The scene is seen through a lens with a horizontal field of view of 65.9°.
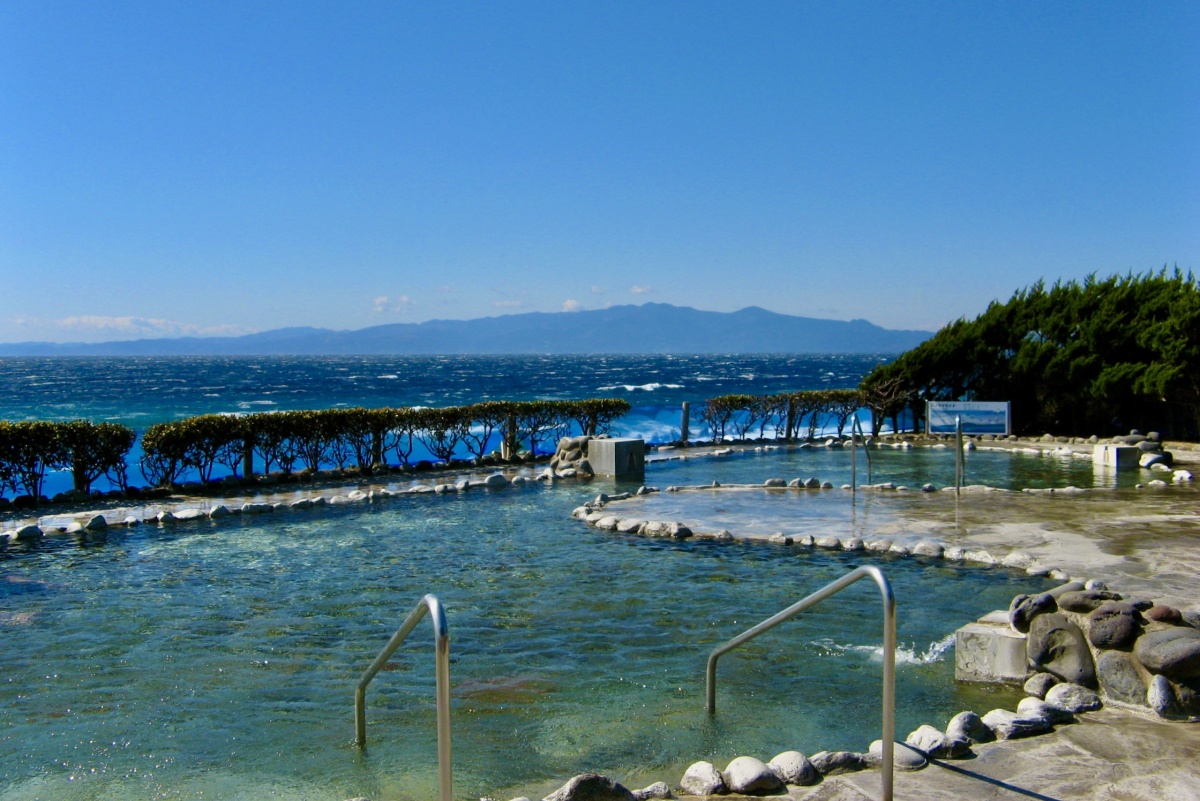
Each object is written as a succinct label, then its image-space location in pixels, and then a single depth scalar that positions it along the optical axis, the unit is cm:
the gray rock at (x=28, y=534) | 1095
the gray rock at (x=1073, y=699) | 527
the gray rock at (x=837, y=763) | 441
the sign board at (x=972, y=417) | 2358
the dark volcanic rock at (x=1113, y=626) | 555
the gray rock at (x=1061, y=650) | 560
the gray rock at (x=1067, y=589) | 644
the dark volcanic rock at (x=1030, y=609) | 611
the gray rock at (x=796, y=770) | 425
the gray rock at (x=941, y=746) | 445
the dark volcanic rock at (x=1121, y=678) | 530
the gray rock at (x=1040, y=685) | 563
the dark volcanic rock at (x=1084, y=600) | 597
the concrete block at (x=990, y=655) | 598
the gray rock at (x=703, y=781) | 423
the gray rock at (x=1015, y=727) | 477
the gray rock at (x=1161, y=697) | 511
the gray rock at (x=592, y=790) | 402
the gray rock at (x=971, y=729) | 475
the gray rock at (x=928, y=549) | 989
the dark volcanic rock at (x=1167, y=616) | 558
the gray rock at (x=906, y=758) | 432
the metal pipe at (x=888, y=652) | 378
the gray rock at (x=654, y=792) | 419
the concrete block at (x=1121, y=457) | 1734
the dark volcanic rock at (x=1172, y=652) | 510
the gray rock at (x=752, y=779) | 414
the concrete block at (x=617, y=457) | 1680
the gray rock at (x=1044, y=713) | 492
